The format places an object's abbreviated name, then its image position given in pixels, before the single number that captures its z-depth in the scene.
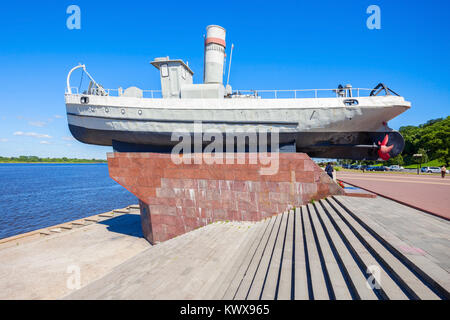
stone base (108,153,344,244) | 8.62
